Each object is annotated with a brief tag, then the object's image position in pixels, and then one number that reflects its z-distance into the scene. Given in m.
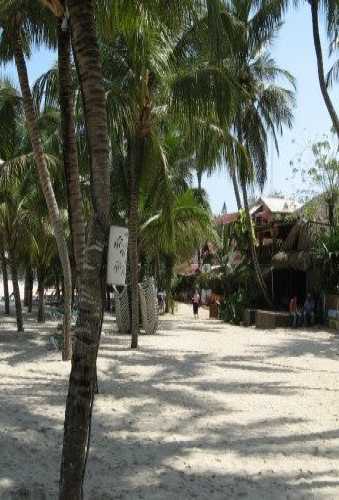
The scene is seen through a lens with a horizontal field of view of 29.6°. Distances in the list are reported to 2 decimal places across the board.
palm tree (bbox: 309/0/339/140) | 16.77
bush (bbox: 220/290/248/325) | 25.69
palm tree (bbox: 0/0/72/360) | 10.99
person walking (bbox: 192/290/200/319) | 28.77
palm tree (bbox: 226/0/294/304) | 26.31
